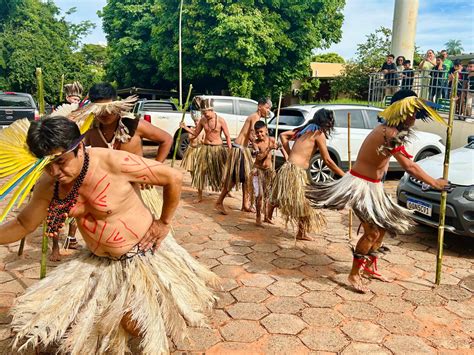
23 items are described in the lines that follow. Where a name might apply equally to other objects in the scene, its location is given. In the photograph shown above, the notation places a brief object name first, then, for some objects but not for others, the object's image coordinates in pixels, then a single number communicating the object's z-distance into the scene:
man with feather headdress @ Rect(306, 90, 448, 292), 3.76
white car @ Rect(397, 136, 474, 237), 4.80
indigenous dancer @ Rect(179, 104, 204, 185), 7.53
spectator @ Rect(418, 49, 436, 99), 12.40
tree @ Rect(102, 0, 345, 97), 17.70
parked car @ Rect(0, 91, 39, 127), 11.76
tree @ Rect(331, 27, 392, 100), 25.36
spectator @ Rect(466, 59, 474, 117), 10.63
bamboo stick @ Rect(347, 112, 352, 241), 5.52
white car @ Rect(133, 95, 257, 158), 11.86
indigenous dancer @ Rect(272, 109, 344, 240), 5.22
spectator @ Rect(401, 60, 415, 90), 12.85
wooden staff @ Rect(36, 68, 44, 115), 3.43
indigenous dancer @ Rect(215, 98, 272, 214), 6.79
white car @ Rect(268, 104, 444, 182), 9.05
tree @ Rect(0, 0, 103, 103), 26.11
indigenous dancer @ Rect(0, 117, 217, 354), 2.38
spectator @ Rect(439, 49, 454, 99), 11.62
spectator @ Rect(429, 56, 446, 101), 11.74
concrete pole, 15.71
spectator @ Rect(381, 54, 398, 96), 13.73
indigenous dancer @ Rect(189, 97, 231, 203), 7.22
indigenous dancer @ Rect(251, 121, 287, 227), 6.16
